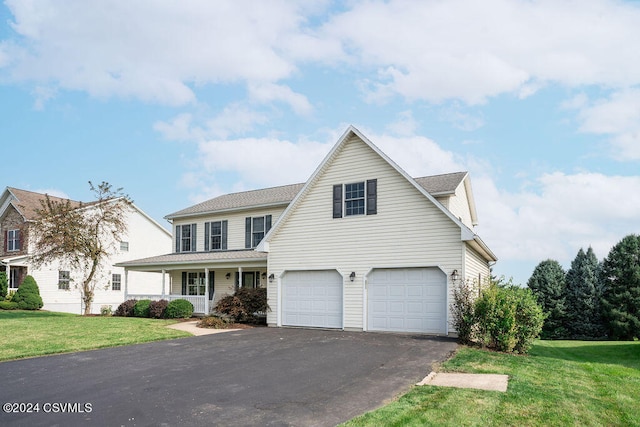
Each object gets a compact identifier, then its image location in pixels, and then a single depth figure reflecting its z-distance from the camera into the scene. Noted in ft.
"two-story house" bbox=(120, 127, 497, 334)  56.29
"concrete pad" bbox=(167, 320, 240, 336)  61.16
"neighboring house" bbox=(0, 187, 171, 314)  113.22
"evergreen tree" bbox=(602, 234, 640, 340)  96.58
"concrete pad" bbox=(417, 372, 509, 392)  30.50
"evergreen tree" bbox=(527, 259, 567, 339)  103.21
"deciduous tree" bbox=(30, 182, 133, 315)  86.07
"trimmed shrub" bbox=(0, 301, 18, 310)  101.55
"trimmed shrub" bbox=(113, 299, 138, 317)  87.64
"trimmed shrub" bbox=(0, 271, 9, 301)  106.32
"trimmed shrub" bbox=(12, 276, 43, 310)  104.01
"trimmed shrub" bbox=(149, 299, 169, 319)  81.30
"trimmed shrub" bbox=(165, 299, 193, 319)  79.05
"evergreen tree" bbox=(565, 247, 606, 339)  102.63
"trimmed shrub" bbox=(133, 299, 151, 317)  83.92
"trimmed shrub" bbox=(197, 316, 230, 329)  66.13
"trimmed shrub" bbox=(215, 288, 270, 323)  69.72
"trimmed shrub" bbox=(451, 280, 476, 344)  50.55
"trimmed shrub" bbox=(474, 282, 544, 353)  46.88
